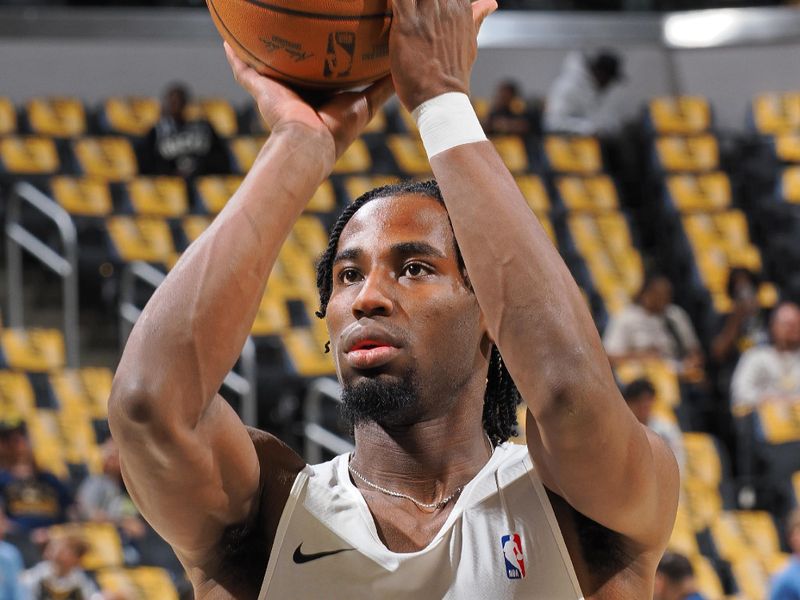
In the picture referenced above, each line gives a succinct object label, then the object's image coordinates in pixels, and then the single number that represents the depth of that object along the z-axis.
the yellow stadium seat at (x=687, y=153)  22.42
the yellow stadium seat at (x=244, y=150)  20.45
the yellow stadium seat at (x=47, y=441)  15.16
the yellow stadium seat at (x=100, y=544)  13.34
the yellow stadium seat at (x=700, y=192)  21.67
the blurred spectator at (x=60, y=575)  12.43
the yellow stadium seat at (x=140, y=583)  12.56
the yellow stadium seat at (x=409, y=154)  21.02
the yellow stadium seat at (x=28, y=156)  18.91
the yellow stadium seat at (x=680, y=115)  23.31
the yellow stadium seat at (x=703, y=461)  15.89
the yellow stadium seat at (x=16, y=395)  15.52
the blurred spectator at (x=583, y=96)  23.02
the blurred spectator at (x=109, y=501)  14.01
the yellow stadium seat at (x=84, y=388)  15.96
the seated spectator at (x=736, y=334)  18.12
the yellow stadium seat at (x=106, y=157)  19.67
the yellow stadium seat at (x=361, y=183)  19.69
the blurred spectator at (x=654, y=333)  17.23
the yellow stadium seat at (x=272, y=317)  17.30
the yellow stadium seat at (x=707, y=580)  13.75
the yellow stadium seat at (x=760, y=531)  14.85
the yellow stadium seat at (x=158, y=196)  19.17
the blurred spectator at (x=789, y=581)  12.37
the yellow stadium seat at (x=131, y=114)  20.72
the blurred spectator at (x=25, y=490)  13.77
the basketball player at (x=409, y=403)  4.04
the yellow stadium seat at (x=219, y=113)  21.37
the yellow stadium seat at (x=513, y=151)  21.64
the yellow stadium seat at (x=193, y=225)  18.30
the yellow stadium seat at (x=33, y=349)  16.36
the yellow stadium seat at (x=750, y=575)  14.29
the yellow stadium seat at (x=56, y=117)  20.25
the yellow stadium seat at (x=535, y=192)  20.81
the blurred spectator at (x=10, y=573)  12.12
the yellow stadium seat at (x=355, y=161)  20.73
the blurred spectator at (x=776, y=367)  16.33
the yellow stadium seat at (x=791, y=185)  21.09
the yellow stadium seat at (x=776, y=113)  22.94
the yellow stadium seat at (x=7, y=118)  19.67
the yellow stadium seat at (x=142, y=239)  17.92
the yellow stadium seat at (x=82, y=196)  18.59
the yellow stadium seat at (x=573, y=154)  22.36
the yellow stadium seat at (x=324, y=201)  19.61
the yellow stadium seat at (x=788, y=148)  21.83
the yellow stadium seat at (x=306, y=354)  16.48
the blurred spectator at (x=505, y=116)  22.03
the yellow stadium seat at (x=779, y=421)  15.96
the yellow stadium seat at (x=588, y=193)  21.64
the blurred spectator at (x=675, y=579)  11.22
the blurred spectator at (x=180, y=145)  19.78
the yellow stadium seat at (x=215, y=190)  19.30
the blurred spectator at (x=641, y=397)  13.40
